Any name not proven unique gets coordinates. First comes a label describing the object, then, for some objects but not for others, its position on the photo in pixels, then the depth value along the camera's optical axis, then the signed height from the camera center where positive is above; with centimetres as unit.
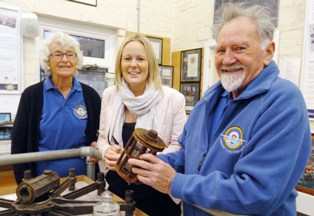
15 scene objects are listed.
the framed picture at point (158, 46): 359 +59
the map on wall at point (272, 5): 253 +84
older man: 72 -14
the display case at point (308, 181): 212 -68
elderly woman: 151 -15
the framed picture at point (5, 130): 245 -41
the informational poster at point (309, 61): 219 +28
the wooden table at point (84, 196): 100 -43
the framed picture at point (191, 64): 332 +33
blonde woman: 138 -11
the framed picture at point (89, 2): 299 +96
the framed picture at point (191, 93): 332 -3
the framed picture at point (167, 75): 359 +20
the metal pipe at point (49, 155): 116 -33
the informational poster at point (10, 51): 257 +33
